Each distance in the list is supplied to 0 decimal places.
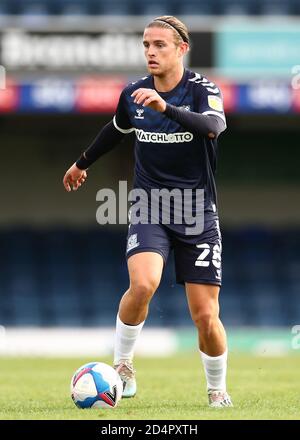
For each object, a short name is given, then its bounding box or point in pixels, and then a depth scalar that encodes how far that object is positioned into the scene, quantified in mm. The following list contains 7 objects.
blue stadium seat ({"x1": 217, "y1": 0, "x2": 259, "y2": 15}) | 19422
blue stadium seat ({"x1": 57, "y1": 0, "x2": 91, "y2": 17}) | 19078
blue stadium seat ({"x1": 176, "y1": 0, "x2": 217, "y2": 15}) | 19297
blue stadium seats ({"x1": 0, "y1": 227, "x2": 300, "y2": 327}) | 19547
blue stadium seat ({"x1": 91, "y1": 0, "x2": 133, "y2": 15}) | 19234
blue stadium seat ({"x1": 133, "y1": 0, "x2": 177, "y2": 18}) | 19234
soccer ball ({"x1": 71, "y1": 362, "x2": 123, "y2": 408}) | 6590
